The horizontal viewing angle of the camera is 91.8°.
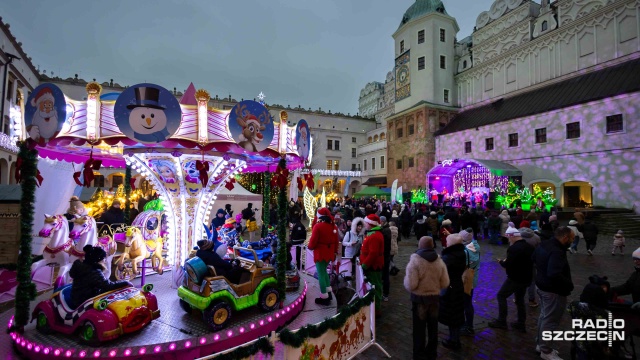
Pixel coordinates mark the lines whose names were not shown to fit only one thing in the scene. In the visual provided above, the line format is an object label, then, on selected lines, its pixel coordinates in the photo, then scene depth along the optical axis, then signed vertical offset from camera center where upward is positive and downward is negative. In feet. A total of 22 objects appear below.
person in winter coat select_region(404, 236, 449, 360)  13.99 -4.74
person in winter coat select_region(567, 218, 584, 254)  36.92 -7.74
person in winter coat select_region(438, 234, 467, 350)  15.30 -5.68
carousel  14.15 -4.53
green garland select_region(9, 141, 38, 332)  15.26 -2.50
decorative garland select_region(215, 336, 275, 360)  9.54 -5.26
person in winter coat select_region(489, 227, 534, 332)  16.80 -5.04
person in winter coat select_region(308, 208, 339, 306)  20.21 -3.83
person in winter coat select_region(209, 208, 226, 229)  34.36 -3.68
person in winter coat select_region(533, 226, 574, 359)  13.82 -4.49
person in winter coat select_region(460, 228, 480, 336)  17.15 -5.09
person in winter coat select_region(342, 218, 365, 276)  25.70 -4.84
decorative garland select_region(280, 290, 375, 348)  10.88 -5.59
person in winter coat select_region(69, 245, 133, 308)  14.48 -4.34
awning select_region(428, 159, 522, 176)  72.10 +4.16
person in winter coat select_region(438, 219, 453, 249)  29.65 -4.32
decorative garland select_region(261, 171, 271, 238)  36.35 -2.07
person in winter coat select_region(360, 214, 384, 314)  19.49 -4.43
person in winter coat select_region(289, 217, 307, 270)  30.37 -5.20
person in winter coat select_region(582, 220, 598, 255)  36.52 -6.11
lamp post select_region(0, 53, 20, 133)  65.52 +22.31
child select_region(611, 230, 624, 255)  36.27 -7.03
